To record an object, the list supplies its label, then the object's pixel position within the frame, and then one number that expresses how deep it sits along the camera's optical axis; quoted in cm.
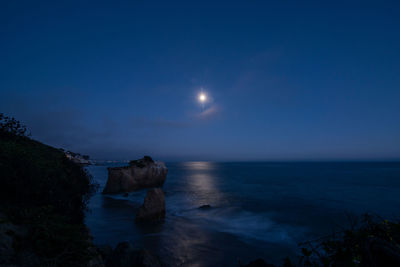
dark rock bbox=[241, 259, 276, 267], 798
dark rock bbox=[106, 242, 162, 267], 778
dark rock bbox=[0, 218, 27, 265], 429
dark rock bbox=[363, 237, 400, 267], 247
